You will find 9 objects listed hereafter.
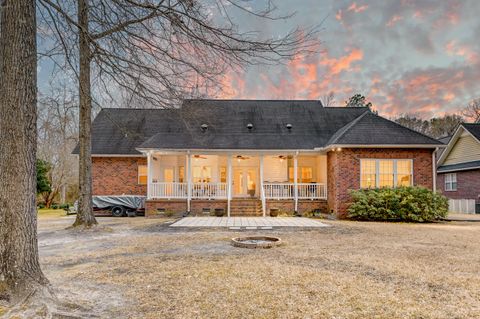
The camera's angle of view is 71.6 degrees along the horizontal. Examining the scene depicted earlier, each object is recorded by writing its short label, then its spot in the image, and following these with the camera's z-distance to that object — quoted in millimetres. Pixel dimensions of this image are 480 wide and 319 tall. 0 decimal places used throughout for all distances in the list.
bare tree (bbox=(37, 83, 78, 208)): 29627
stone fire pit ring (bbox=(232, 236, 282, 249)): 8336
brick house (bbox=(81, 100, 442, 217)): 16609
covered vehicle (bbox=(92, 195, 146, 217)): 18906
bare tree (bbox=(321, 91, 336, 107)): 43728
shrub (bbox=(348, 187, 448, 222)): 15133
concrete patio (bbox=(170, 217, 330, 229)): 13297
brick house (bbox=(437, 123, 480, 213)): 22250
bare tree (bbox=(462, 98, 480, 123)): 45875
